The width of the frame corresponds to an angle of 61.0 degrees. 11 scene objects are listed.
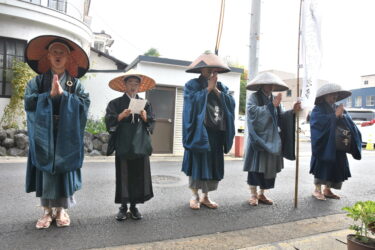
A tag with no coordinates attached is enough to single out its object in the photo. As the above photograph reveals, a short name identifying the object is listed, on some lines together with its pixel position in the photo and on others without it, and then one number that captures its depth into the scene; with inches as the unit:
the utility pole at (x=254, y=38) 383.8
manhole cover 252.0
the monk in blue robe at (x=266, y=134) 180.7
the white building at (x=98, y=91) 465.1
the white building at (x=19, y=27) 414.9
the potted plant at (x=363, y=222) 104.0
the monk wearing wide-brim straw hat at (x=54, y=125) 133.5
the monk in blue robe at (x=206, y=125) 168.7
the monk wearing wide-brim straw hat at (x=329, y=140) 196.9
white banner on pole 174.2
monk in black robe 151.9
